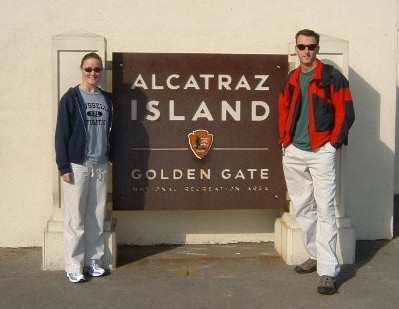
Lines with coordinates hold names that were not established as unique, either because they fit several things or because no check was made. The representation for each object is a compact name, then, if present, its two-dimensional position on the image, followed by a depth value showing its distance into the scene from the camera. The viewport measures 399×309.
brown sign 5.72
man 5.06
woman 5.09
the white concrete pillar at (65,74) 5.47
